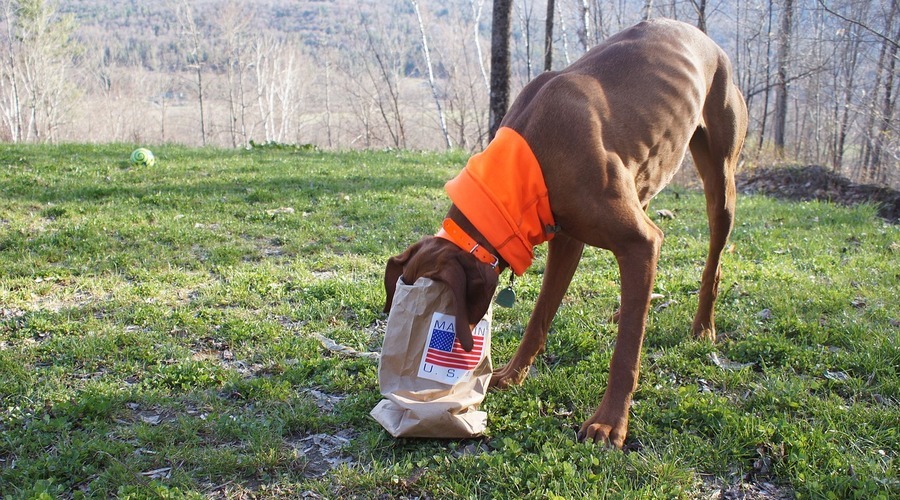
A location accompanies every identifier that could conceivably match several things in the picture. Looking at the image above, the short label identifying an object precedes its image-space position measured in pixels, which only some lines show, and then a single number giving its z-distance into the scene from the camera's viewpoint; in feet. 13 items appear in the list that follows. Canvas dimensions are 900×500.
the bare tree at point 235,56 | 144.56
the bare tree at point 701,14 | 44.50
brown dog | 9.45
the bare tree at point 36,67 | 115.03
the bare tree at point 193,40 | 135.74
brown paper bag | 9.23
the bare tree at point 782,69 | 53.21
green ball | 29.30
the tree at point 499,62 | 36.17
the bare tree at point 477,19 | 84.28
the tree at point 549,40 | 44.83
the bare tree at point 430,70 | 79.46
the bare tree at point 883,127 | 50.42
